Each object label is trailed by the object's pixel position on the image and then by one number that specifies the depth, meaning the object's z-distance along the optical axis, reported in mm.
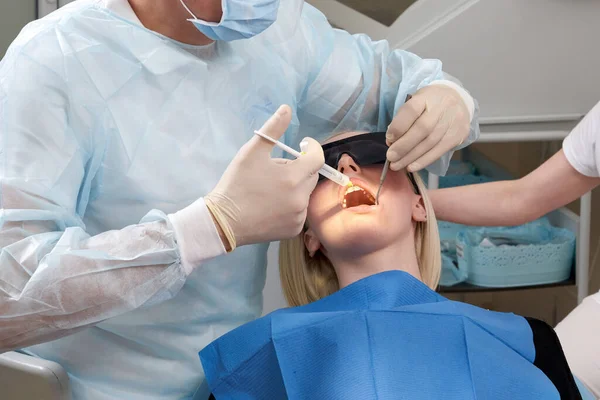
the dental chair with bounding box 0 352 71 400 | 1196
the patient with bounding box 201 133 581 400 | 1275
